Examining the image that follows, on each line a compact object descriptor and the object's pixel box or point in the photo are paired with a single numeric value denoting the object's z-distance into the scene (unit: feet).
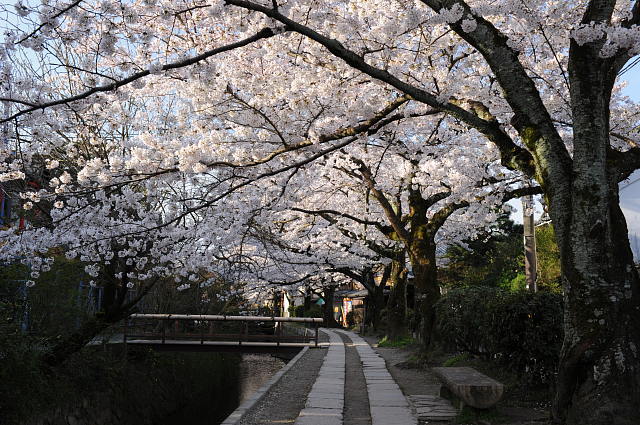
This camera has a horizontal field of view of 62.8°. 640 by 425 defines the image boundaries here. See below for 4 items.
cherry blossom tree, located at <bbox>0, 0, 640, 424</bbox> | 15.62
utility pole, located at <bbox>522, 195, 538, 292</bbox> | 40.93
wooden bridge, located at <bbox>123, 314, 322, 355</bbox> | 54.08
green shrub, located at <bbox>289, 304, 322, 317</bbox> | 128.89
